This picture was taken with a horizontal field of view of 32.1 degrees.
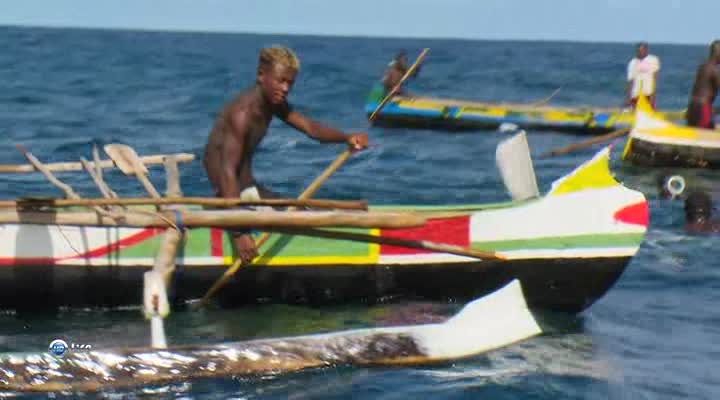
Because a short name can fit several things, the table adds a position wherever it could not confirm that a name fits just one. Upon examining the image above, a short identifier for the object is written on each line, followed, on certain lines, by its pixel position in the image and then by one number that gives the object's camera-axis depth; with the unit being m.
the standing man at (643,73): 22.14
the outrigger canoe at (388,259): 9.26
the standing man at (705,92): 17.70
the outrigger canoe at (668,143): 18.06
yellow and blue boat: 24.16
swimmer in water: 13.71
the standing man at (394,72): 23.55
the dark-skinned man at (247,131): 8.97
